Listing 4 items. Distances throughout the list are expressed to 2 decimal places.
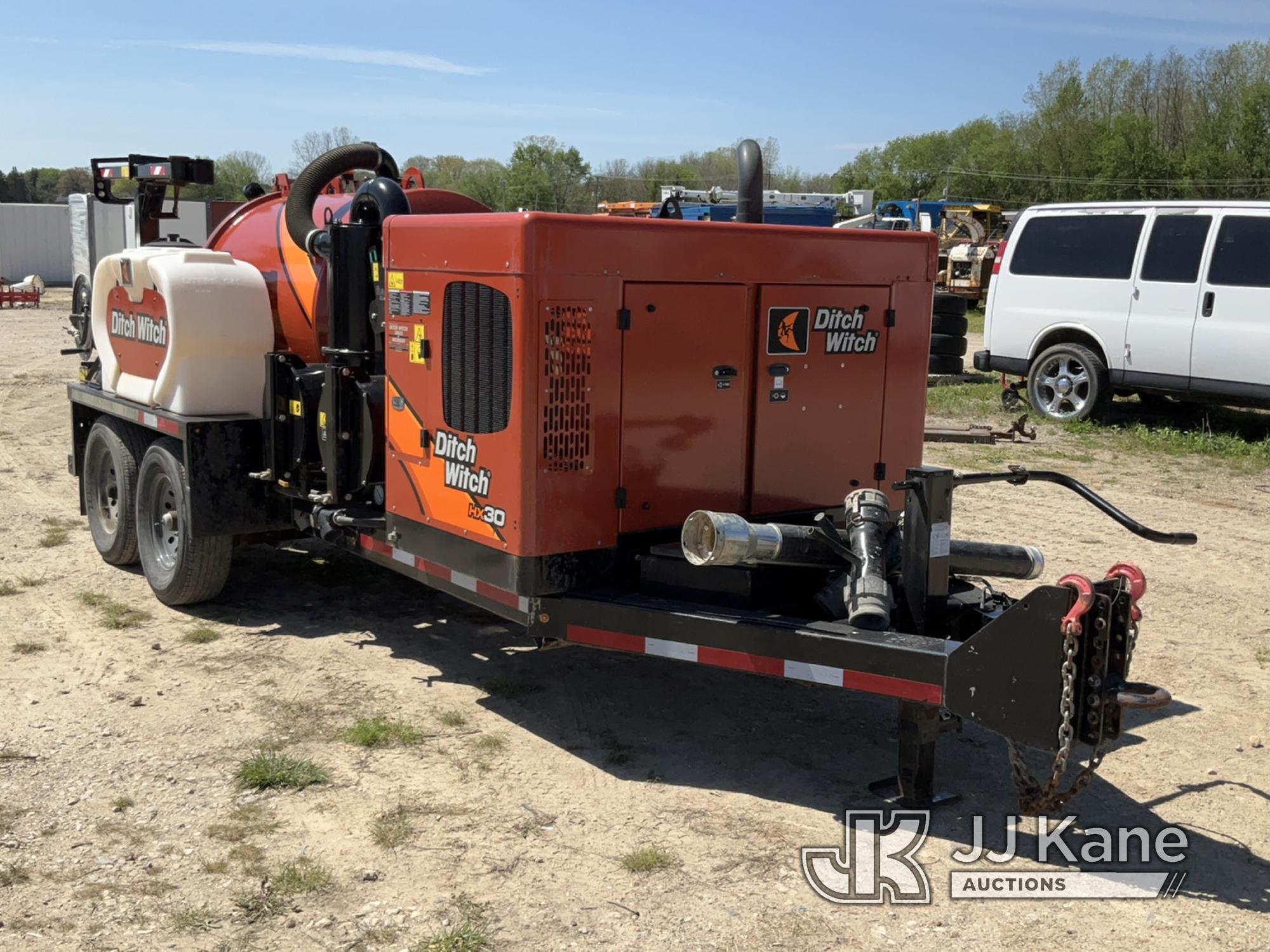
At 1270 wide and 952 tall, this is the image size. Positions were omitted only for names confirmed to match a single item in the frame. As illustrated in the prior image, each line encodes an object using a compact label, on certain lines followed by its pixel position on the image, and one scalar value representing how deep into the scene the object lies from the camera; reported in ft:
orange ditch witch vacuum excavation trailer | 13.93
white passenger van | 37.50
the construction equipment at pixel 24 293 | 98.78
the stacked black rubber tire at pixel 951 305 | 49.47
